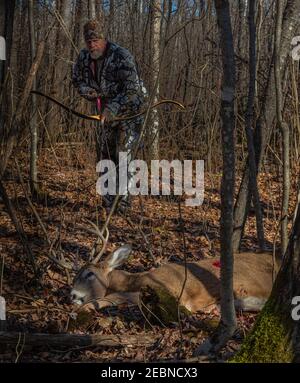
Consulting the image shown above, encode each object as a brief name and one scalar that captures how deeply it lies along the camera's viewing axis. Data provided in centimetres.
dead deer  549
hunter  740
